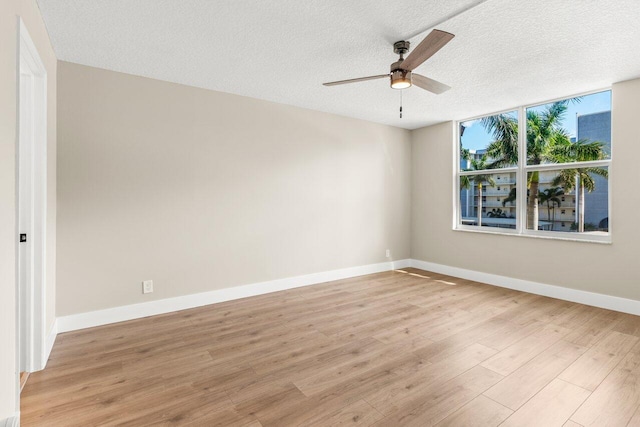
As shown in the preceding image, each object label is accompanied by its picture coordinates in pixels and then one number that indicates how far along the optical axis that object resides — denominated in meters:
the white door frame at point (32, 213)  2.14
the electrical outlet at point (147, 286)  3.27
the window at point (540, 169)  3.67
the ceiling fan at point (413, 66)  2.13
